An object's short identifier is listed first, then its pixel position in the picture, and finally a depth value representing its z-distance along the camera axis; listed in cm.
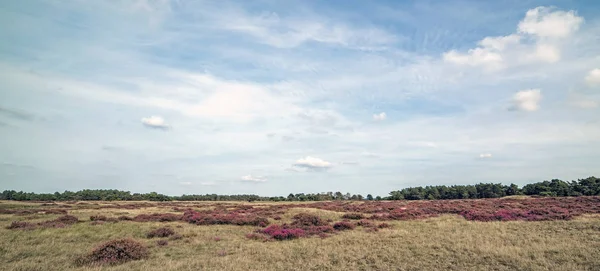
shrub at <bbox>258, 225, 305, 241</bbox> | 1974
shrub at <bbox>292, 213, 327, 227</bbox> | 2567
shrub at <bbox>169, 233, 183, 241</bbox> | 1941
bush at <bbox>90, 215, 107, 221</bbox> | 2772
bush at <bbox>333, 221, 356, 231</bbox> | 2306
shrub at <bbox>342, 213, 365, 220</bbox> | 3040
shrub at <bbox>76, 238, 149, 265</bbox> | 1341
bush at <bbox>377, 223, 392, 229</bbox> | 2273
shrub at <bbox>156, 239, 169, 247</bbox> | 1757
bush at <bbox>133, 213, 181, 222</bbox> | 2908
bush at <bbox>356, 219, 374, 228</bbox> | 2401
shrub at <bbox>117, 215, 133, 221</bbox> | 2900
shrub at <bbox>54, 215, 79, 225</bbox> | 2514
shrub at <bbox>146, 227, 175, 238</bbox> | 2055
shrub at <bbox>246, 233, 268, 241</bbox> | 1989
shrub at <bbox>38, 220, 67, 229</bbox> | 2261
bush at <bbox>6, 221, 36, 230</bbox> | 2142
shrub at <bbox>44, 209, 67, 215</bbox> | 3408
